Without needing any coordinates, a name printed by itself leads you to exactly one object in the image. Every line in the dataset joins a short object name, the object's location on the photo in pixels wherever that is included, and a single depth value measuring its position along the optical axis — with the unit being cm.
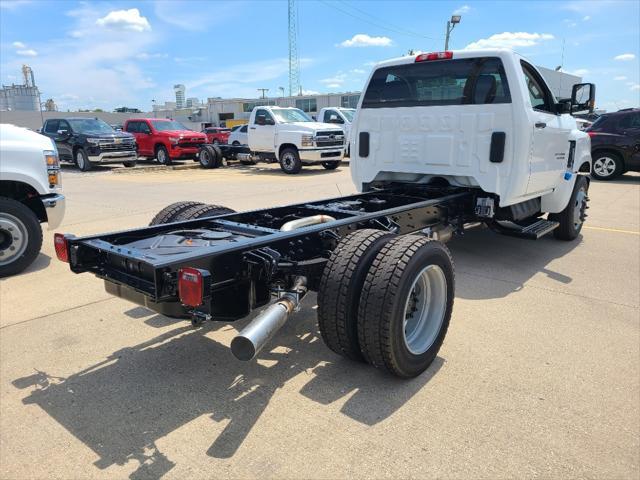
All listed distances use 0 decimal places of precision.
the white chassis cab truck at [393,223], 280
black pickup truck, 1762
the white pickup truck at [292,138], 1609
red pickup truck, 1995
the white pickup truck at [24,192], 522
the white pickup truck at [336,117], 1925
